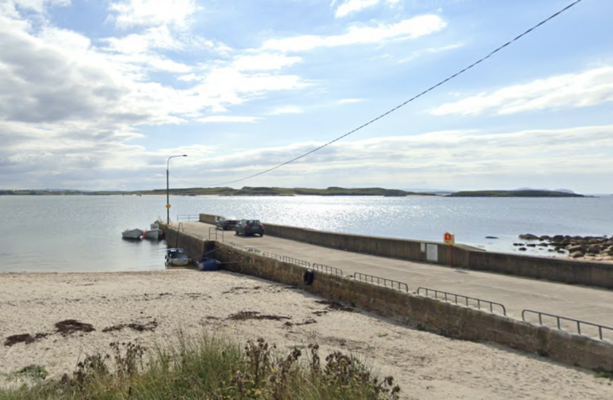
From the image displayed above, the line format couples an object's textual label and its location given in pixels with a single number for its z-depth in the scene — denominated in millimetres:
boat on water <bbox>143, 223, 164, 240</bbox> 58625
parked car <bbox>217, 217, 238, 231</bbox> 44438
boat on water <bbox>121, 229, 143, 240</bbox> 60375
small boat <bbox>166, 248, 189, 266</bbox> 36000
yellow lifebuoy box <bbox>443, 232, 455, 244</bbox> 19859
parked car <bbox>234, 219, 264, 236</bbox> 37188
